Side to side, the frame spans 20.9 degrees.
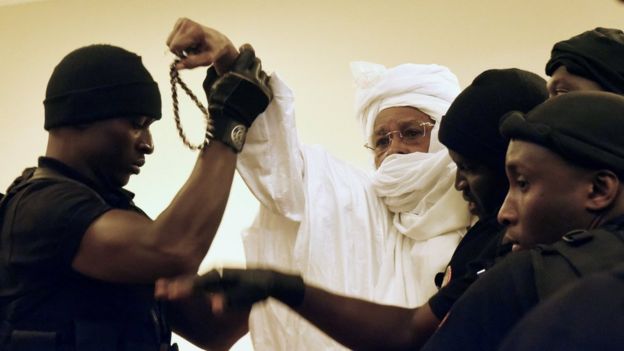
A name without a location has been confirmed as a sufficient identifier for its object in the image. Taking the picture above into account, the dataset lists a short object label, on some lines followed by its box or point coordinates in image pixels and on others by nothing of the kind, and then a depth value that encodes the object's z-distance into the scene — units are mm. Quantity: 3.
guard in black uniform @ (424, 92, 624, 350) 2389
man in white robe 3265
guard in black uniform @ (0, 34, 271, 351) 2856
